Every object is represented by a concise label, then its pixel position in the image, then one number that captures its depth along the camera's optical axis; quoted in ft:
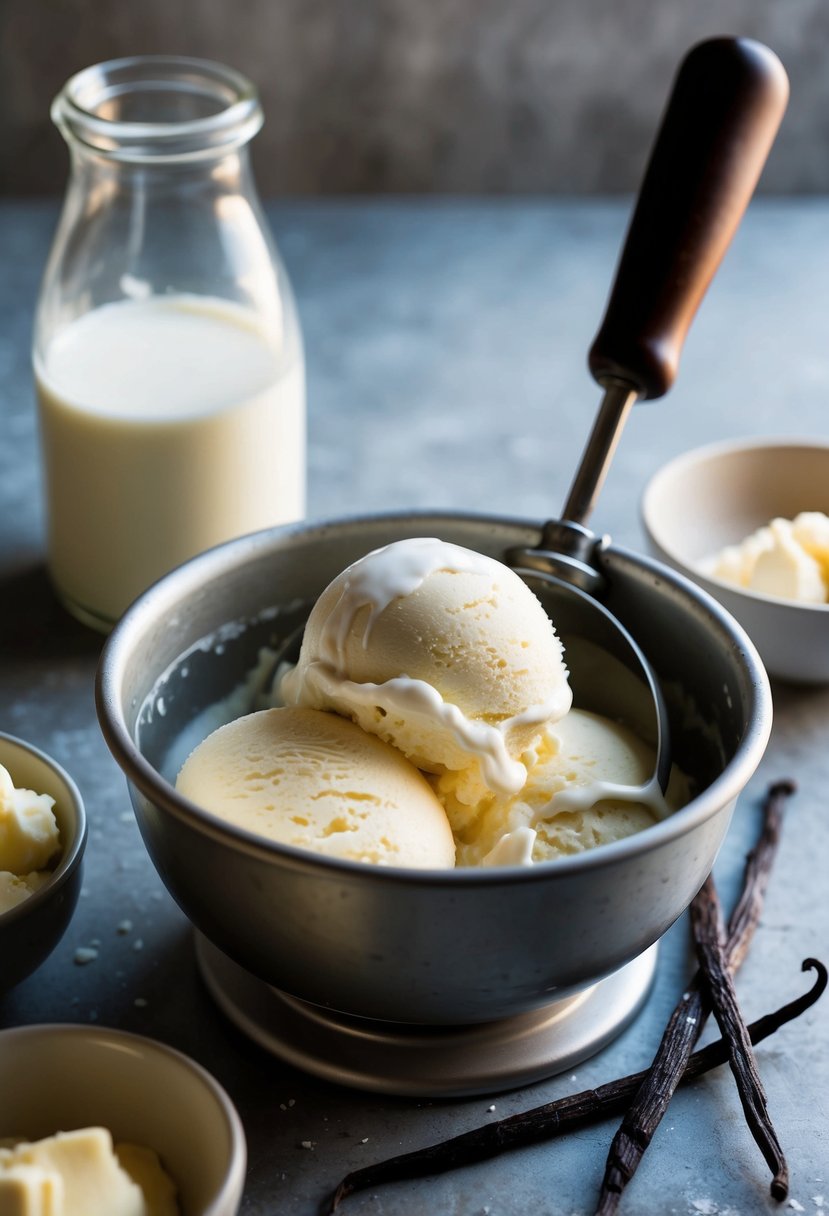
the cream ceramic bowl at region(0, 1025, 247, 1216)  2.41
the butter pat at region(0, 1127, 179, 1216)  2.13
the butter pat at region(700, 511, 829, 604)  4.07
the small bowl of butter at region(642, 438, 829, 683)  3.91
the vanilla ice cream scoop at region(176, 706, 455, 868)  2.66
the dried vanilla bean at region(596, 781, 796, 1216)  2.61
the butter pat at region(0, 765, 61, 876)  2.87
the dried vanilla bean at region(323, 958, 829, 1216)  2.62
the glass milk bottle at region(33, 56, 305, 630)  4.03
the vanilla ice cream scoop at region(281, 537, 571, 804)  2.84
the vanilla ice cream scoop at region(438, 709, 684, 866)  2.88
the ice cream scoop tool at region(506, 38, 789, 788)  3.49
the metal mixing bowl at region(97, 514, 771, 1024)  2.33
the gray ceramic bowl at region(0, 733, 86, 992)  2.73
